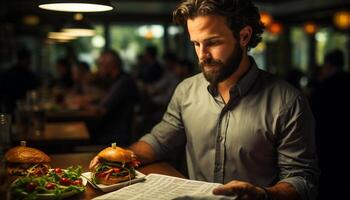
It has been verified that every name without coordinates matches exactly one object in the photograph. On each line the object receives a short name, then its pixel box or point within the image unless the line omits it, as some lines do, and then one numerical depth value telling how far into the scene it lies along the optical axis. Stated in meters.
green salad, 1.56
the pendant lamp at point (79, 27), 5.02
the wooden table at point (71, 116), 5.28
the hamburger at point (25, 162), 1.85
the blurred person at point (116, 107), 5.18
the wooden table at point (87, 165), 1.73
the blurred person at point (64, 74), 8.84
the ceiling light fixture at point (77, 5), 1.79
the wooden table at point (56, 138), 3.67
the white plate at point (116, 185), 1.69
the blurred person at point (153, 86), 7.71
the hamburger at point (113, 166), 1.75
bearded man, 1.97
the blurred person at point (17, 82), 6.43
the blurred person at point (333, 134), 4.68
